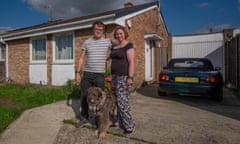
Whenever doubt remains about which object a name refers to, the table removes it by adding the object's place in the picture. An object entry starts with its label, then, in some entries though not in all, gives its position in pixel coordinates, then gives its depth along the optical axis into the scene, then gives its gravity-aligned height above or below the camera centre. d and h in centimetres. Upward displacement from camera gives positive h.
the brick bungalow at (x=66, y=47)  766 +119
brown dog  279 -54
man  311 +18
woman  279 -1
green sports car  506 -29
